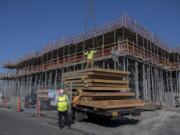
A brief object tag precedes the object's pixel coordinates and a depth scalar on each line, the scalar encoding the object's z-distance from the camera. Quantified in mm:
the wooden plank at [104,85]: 6418
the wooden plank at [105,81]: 6382
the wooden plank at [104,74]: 6378
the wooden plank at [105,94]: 6240
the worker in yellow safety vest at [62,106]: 5776
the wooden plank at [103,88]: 6367
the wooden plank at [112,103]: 5668
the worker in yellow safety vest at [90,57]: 9388
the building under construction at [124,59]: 11533
